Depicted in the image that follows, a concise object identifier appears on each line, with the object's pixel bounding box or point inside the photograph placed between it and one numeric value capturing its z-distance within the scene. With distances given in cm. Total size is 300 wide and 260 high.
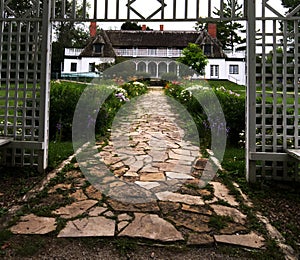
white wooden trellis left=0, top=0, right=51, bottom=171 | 349
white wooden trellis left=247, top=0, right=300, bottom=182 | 325
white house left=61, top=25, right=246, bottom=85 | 2430
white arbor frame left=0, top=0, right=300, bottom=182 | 327
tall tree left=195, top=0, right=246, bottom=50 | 2637
